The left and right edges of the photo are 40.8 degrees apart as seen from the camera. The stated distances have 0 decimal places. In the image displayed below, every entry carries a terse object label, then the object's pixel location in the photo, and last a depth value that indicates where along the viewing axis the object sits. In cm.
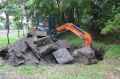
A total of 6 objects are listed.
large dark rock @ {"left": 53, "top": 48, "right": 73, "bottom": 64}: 604
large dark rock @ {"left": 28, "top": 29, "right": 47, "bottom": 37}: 719
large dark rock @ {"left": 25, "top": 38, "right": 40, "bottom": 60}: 613
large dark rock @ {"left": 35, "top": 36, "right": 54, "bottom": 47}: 669
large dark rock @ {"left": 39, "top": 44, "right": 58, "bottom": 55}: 622
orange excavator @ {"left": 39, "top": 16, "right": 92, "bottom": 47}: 739
